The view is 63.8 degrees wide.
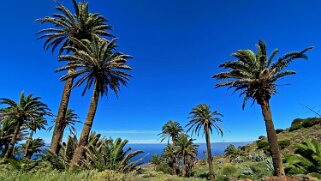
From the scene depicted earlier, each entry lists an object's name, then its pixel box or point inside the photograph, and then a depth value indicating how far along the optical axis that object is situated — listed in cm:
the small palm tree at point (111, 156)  1952
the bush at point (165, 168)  5226
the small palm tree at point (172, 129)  5422
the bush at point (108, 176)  974
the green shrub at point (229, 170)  4002
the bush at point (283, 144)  4538
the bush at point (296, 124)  5554
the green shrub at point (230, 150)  6294
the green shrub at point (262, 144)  5648
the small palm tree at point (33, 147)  4573
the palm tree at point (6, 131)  3697
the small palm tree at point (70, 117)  3981
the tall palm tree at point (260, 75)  2273
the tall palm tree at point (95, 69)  2175
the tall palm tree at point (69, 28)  2467
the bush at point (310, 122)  5032
